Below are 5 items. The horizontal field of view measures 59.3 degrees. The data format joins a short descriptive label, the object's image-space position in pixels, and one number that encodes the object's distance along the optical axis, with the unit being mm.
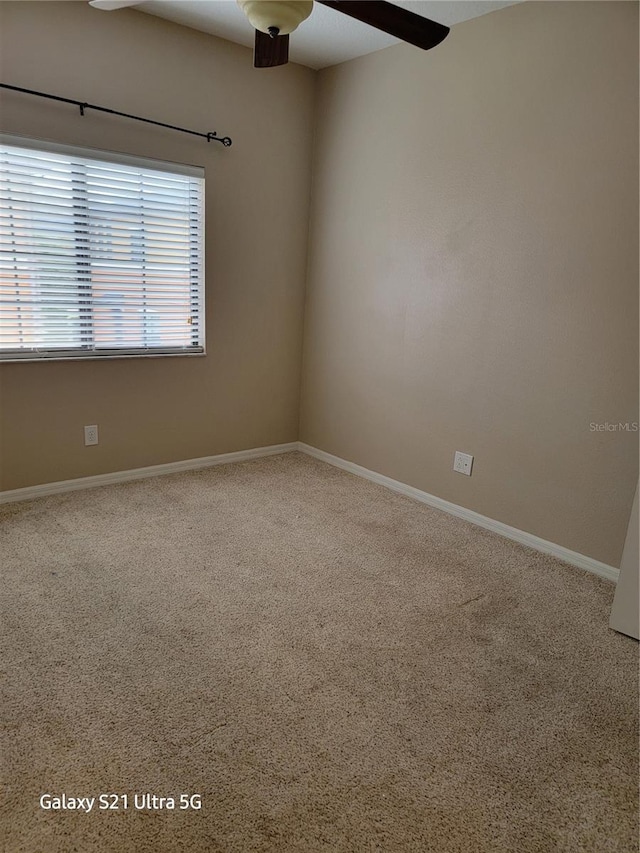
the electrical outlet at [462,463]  3182
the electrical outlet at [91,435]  3311
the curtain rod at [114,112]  2734
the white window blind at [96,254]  2875
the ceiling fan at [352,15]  1614
